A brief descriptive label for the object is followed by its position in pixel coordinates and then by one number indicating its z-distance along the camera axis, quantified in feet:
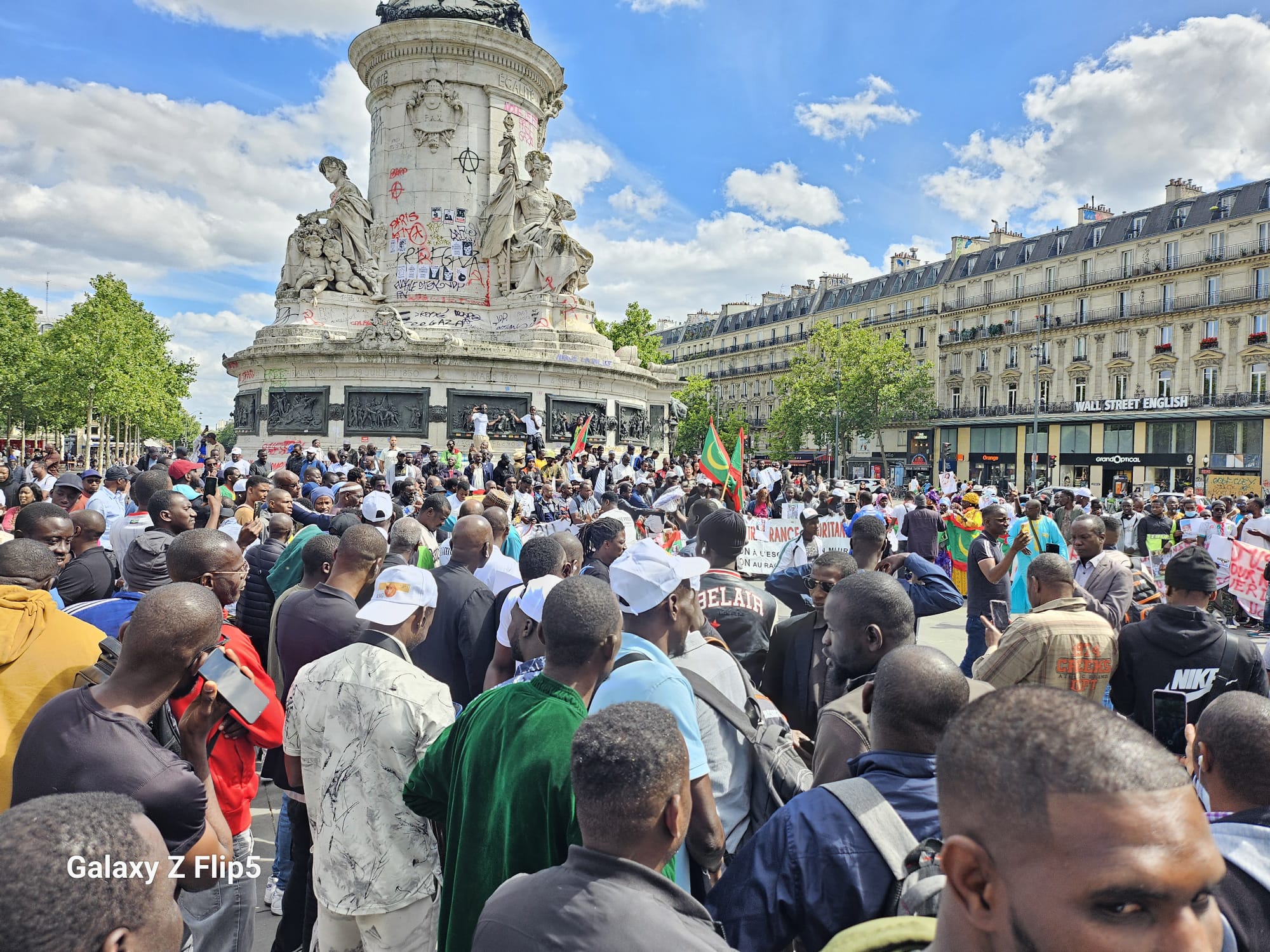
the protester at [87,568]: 17.93
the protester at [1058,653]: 14.24
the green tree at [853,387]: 200.44
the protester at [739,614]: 15.99
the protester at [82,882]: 4.61
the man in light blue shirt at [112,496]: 29.32
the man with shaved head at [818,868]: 7.04
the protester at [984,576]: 23.88
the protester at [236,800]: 10.41
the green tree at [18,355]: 163.43
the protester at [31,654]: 10.34
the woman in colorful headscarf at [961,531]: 35.06
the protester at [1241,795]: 6.66
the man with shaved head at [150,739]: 8.35
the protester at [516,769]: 8.54
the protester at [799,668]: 15.02
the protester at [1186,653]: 14.29
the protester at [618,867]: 6.13
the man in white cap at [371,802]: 10.61
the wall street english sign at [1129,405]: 165.89
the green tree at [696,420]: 239.50
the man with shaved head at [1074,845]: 4.16
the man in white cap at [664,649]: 9.04
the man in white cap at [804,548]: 27.27
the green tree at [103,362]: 141.79
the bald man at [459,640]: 16.79
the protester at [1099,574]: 19.81
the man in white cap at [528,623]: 14.02
